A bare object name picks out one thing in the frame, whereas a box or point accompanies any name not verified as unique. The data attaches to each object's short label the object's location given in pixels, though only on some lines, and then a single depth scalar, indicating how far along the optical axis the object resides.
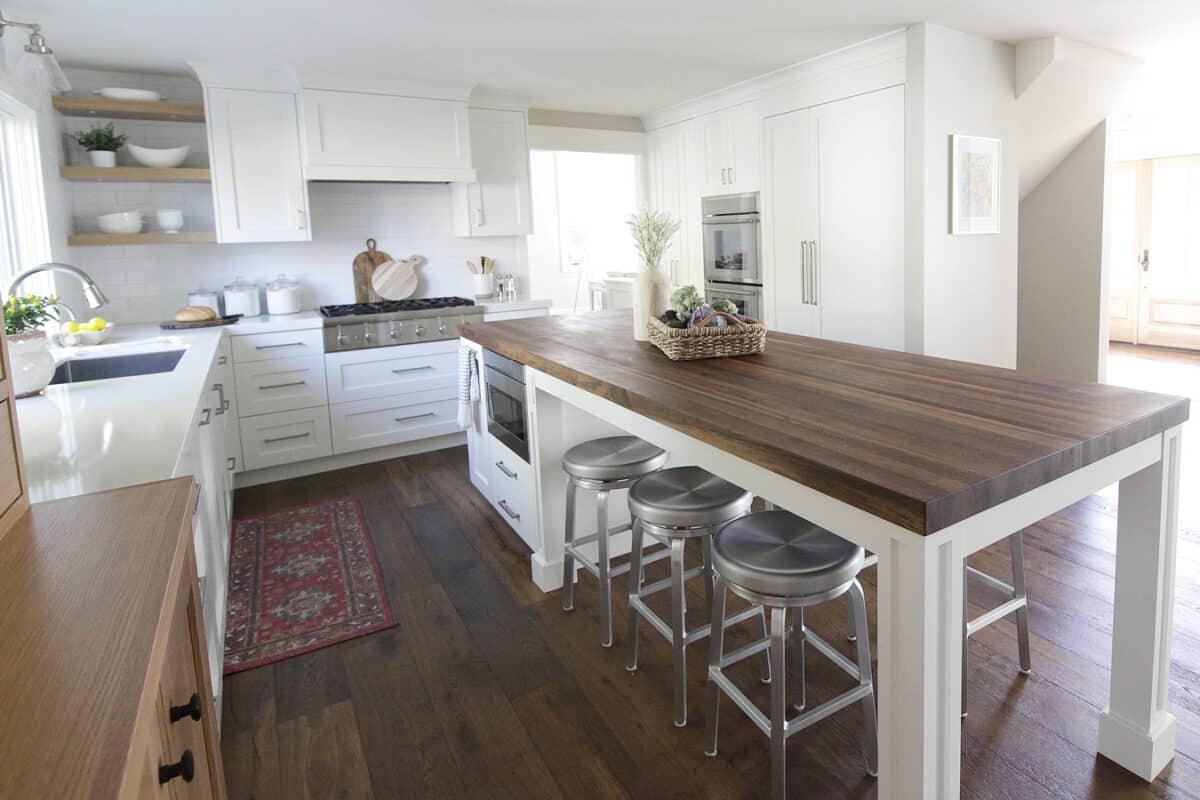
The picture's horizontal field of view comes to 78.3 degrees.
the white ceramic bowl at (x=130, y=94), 4.04
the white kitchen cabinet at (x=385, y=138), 4.50
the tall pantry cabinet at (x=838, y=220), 4.37
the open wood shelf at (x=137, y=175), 4.01
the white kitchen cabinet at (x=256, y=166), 4.30
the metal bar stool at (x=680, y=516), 1.99
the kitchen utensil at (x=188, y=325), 4.10
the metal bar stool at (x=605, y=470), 2.38
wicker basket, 2.21
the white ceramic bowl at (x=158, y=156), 4.21
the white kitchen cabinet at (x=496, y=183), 5.26
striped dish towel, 3.49
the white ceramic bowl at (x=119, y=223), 4.18
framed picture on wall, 4.24
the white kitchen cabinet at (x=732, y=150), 5.28
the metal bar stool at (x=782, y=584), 1.59
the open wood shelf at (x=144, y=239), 4.07
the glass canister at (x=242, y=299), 4.59
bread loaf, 4.15
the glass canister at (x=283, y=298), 4.69
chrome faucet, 2.47
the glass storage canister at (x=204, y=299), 4.52
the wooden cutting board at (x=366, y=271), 5.09
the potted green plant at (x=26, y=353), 2.19
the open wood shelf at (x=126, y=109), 3.96
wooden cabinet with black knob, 0.60
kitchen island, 1.16
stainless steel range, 4.47
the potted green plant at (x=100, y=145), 4.11
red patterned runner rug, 2.58
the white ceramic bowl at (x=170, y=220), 4.36
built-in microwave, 2.90
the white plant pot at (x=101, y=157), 4.11
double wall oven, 5.42
